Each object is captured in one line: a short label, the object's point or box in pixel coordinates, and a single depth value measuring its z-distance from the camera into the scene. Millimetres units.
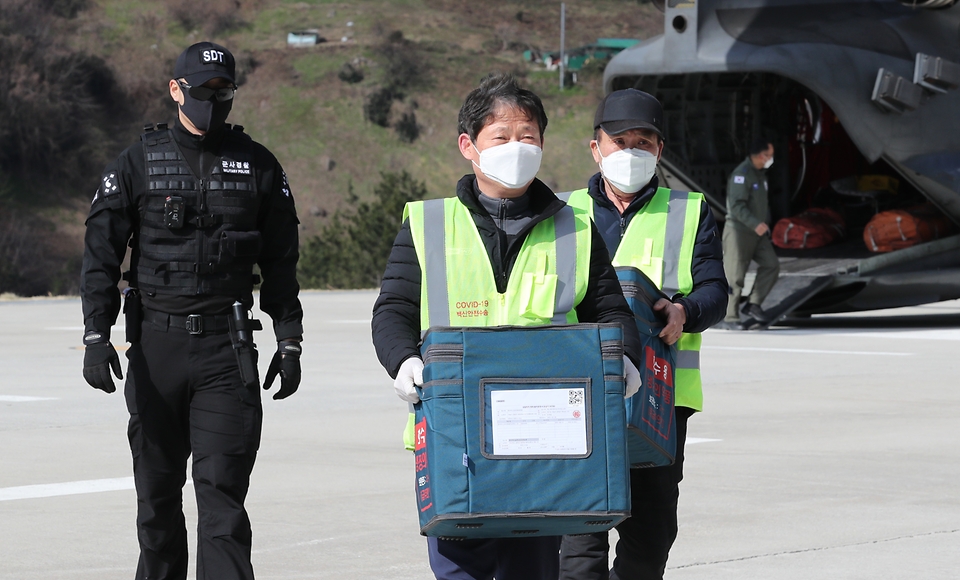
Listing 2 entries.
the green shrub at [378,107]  89938
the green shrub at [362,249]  46844
